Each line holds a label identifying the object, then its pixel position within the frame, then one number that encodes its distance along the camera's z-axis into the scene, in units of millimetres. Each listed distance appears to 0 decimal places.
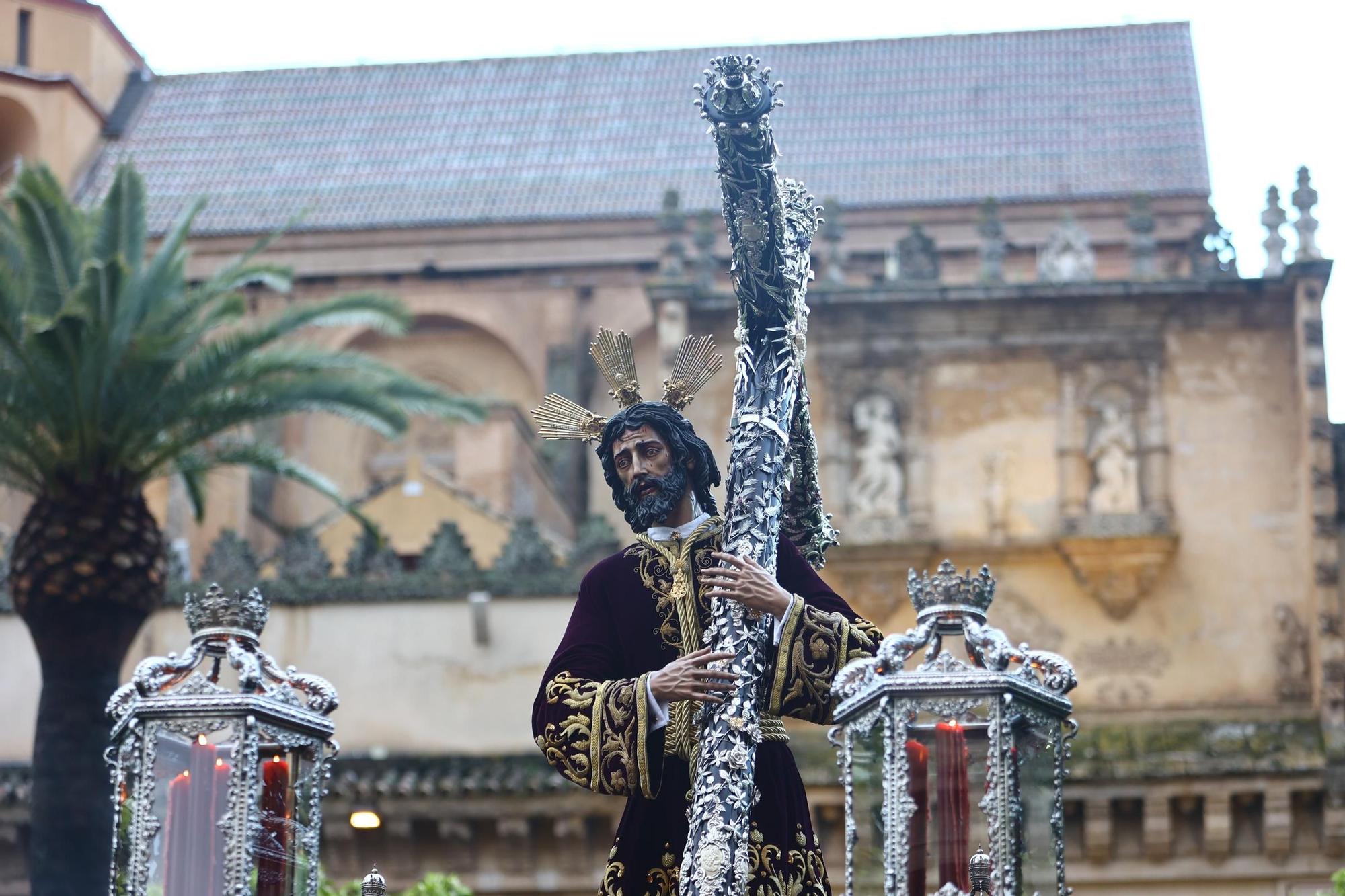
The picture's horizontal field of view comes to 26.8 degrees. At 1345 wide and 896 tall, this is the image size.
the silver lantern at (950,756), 6695
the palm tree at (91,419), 20078
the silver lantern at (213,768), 7273
